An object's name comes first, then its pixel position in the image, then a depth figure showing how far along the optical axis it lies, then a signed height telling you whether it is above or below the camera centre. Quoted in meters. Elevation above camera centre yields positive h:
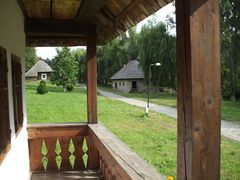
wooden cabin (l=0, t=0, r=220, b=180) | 0.84 -0.02
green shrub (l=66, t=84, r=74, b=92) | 23.00 -0.42
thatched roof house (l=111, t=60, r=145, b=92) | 24.72 +0.49
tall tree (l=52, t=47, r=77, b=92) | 23.36 +1.62
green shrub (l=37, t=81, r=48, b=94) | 18.00 -0.43
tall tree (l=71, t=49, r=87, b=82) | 33.38 +2.72
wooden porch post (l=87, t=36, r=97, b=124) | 2.96 -0.01
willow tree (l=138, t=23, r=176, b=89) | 18.39 +2.45
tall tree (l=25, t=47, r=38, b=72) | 36.40 +4.15
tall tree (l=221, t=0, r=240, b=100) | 14.47 +2.23
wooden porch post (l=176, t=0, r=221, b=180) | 0.84 -0.03
